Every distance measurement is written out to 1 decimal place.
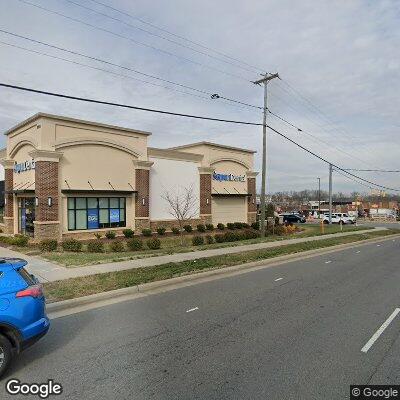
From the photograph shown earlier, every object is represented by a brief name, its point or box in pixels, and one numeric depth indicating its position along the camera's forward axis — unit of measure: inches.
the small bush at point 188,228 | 1184.8
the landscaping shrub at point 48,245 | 693.6
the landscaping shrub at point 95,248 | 738.2
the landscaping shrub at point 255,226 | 1405.4
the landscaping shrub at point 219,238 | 967.6
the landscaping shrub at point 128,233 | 1021.8
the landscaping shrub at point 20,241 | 760.3
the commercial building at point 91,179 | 896.9
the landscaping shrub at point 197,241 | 895.1
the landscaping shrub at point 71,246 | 726.5
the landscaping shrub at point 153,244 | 816.3
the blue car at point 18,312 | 187.2
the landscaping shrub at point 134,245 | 790.5
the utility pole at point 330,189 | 2164.6
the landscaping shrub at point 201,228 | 1224.2
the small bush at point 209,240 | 937.5
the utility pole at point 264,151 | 1017.5
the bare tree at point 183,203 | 1176.2
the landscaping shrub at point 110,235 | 981.2
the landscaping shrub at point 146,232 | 1064.2
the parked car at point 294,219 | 2213.3
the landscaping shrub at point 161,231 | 1085.6
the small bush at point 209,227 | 1266.0
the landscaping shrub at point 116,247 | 767.7
